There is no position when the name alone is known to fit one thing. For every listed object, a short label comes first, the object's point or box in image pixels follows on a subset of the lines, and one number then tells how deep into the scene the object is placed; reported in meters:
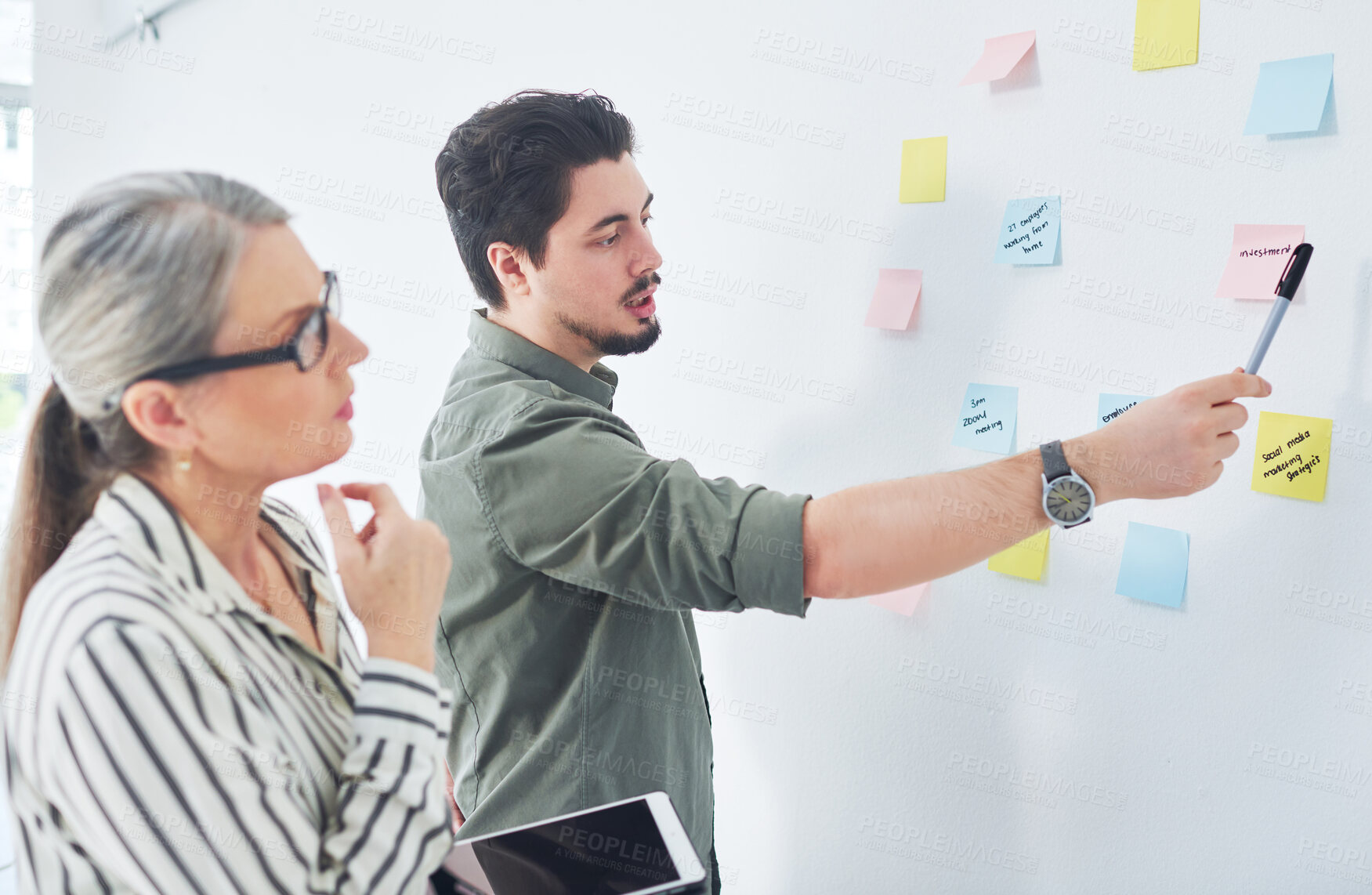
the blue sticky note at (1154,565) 0.97
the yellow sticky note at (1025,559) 1.07
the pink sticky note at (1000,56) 1.04
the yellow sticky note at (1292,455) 0.88
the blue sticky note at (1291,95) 0.86
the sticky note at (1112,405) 0.99
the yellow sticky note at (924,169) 1.12
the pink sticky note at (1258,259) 0.89
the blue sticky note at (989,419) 1.09
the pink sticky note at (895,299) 1.15
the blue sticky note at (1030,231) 1.04
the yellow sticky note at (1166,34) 0.93
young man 0.80
